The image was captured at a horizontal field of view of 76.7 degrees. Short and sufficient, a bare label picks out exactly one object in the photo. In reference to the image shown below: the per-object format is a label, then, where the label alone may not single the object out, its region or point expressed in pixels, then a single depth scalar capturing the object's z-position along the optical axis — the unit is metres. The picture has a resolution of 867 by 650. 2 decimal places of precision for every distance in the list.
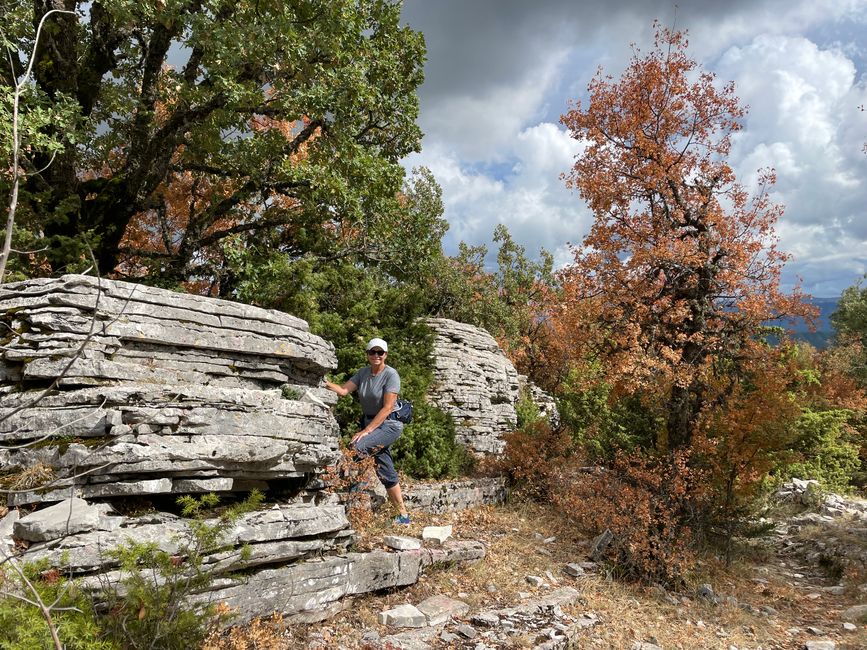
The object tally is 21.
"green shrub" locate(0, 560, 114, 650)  3.21
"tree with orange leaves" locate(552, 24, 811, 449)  9.18
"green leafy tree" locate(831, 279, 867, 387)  30.81
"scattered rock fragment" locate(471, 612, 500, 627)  5.91
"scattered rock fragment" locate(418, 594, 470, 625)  5.79
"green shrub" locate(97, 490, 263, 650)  3.90
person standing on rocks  7.25
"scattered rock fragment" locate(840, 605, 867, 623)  7.91
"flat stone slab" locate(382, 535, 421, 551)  6.59
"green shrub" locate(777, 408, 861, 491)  15.20
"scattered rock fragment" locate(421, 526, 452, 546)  7.46
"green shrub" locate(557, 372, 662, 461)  12.12
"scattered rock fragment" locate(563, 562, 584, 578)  7.99
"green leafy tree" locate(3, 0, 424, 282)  8.87
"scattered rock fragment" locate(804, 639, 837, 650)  6.83
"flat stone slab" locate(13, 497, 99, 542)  4.27
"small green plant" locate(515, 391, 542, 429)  15.09
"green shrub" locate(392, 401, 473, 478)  10.45
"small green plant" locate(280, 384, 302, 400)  6.63
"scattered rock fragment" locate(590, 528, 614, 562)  8.68
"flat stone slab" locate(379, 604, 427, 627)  5.57
